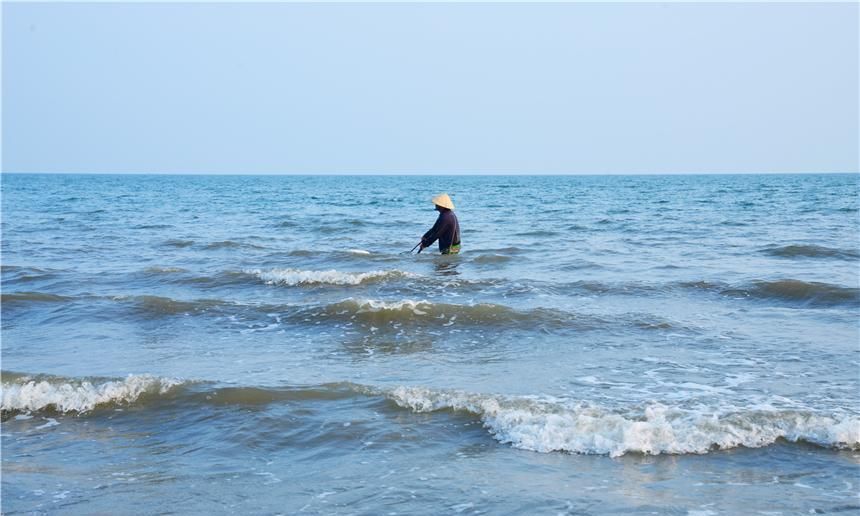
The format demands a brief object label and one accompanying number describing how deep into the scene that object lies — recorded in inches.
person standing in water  542.6
